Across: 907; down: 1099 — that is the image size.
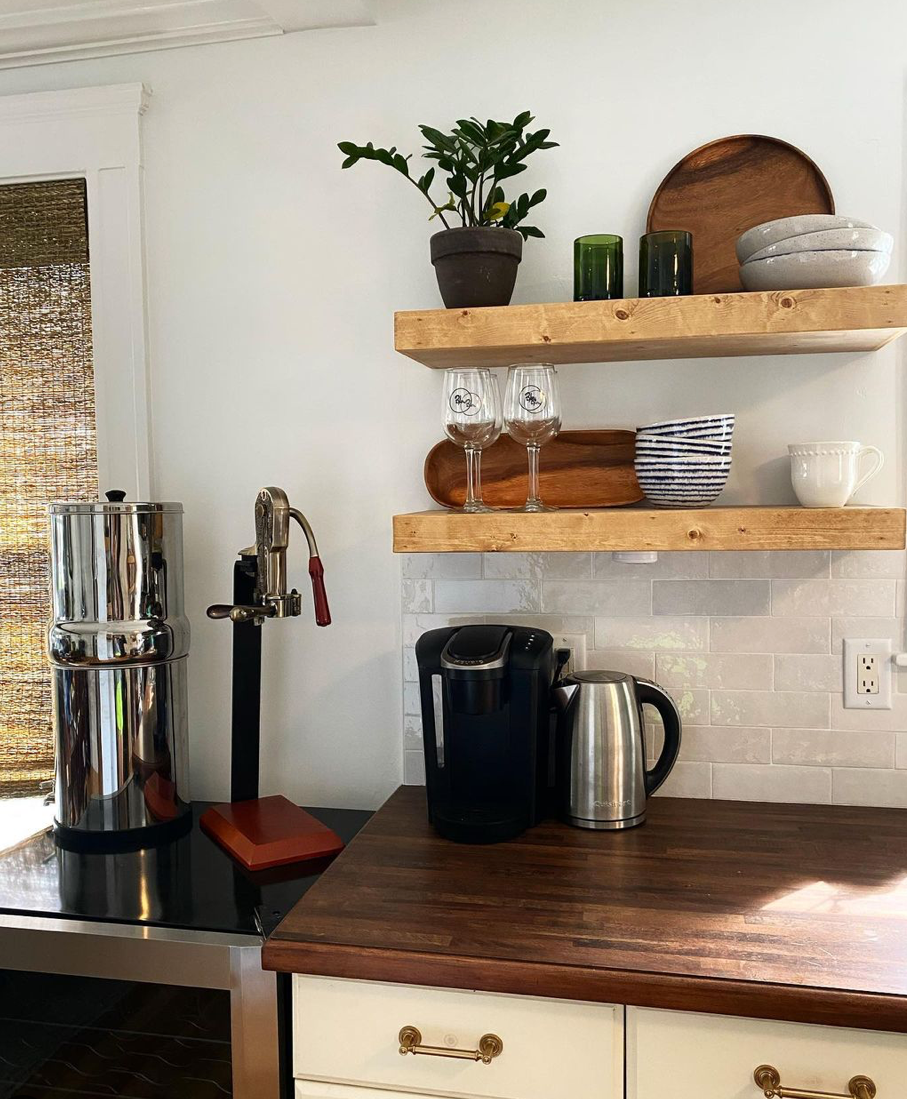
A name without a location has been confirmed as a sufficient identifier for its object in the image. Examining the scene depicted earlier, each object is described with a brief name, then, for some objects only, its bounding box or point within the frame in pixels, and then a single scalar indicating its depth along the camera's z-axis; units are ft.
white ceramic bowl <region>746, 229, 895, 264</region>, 4.78
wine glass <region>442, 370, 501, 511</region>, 5.17
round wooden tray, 5.54
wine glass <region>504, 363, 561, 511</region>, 5.15
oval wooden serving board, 5.82
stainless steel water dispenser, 5.45
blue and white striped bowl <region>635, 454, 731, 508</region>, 5.13
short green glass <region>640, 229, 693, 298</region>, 5.16
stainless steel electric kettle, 5.25
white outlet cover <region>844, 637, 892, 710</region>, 5.63
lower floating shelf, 4.87
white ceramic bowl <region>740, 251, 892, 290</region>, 4.82
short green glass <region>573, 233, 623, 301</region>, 5.29
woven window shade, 6.67
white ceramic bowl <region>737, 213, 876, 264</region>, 4.83
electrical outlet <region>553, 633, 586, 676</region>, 5.96
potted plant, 5.25
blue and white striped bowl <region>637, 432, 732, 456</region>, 5.11
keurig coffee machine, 5.08
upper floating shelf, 4.77
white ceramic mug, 5.06
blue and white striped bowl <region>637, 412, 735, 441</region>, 5.09
